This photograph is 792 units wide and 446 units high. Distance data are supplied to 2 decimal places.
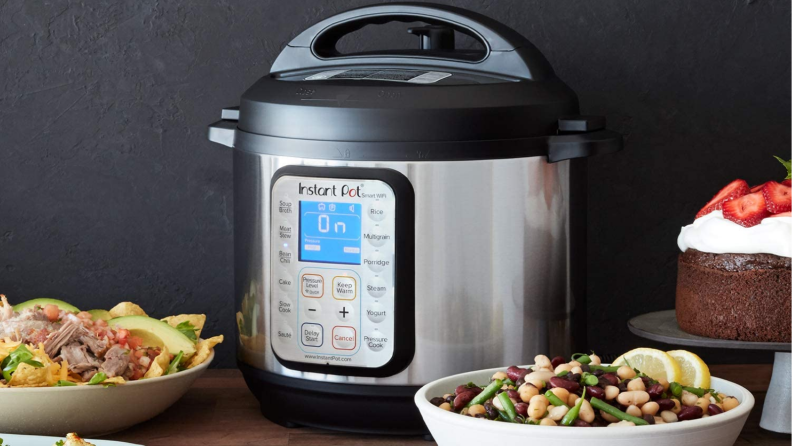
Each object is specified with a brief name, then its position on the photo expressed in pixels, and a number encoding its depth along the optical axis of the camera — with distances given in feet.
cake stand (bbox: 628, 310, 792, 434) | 4.75
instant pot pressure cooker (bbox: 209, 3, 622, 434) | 4.61
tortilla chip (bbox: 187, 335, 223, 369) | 4.88
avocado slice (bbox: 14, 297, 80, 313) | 4.97
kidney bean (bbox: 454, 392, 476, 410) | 4.39
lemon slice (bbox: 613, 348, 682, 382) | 4.57
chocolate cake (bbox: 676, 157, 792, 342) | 4.70
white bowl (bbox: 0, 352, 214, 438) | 4.58
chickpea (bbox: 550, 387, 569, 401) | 4.32
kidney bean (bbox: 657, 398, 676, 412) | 4.33
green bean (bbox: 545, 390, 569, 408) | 4.30
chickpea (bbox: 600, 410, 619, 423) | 4.30
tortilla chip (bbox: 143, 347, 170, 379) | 4.74
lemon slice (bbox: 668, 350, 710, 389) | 4.57
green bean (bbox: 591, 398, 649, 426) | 4.28
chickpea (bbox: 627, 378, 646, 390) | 4.35
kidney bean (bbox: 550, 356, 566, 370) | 4.53
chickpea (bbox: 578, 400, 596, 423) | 4.28
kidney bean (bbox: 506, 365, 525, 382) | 4.43
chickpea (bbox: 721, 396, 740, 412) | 4.41
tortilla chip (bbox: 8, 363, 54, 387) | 4.57
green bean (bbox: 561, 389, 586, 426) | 4.26
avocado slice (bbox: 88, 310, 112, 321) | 5.05
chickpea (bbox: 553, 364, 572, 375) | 4.45
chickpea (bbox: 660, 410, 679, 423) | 4.31
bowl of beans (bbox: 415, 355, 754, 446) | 4.22
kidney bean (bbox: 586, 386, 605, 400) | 4.33
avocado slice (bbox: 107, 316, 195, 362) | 4.88
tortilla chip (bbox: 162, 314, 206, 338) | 5.10
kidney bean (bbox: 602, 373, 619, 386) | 4.38
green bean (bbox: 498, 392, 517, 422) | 4.31
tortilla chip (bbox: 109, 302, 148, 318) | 5.12
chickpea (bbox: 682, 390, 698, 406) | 4.39
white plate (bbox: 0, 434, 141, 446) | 4.51
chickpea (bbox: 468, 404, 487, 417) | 4.35
